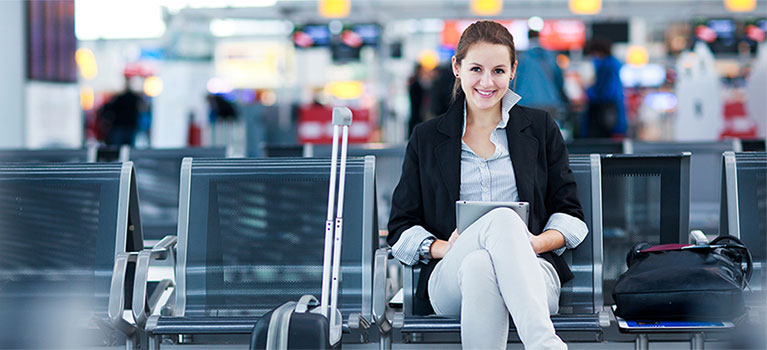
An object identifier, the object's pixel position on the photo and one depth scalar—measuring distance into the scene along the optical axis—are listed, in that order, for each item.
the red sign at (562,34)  20.22
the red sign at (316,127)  16.56
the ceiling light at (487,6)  14.95
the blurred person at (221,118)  17.55
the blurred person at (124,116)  15.09
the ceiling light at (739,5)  15.42
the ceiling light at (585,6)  15.13
